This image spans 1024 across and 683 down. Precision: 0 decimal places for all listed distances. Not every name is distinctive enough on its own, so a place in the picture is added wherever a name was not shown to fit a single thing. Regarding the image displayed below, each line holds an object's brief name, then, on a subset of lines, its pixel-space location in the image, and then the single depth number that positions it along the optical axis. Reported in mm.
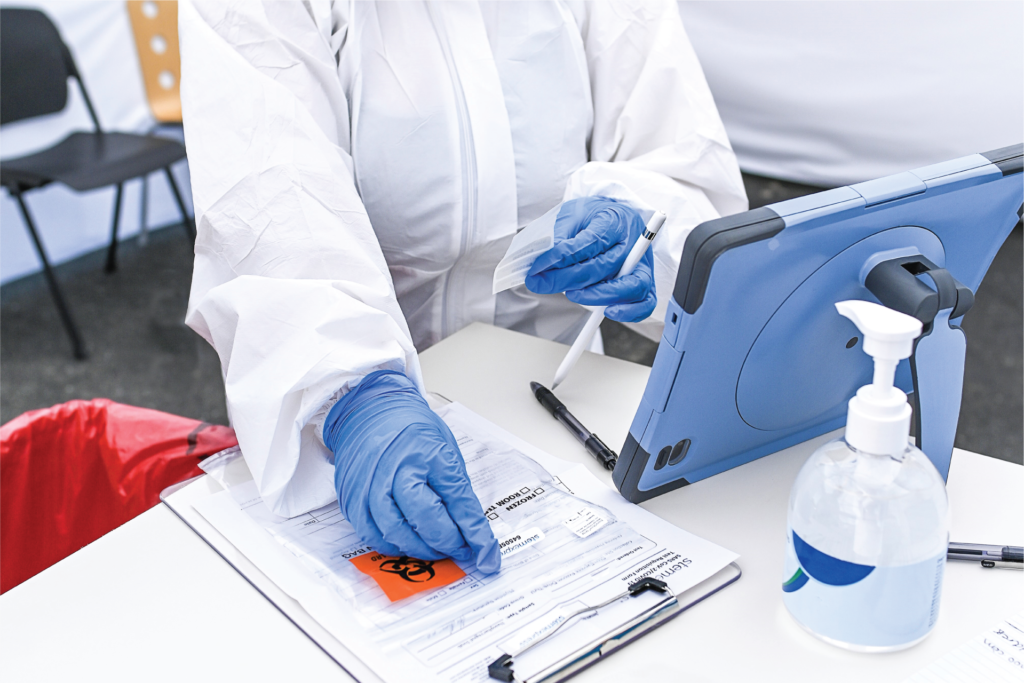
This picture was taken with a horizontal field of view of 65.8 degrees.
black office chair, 2268
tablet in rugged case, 515
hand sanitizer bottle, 446
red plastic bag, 945
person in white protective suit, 649
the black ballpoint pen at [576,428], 715
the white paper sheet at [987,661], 501
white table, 518
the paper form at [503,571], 526
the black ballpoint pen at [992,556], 592
